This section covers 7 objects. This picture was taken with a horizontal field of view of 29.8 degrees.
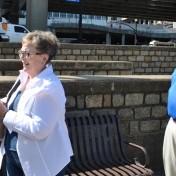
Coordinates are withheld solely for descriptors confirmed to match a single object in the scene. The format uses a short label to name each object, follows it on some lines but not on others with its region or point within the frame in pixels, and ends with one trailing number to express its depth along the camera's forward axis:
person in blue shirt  3.57
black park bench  3.81
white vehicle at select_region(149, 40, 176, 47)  25.62
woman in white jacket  2.42
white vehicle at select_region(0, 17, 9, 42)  17.15
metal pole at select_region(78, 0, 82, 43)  26.88
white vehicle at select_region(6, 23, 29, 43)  20.59
